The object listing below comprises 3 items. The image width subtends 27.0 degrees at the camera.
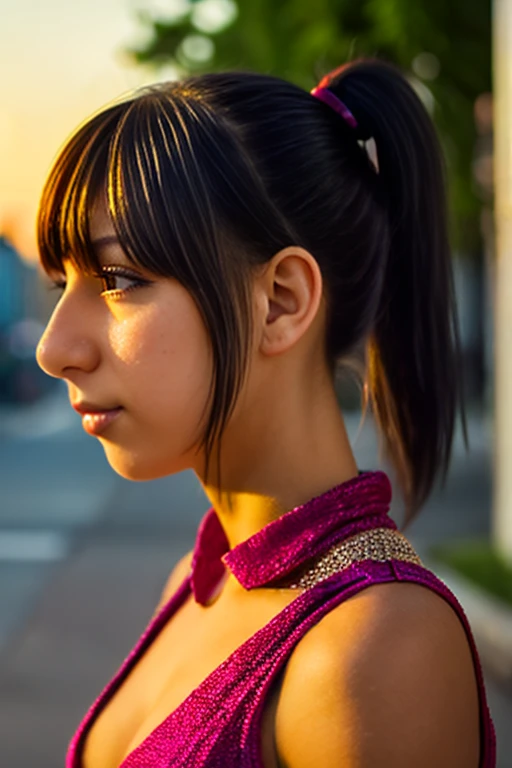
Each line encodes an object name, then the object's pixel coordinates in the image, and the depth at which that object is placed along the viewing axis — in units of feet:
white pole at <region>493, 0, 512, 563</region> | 17.71
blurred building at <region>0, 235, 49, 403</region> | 59.00
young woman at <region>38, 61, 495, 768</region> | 3.58
